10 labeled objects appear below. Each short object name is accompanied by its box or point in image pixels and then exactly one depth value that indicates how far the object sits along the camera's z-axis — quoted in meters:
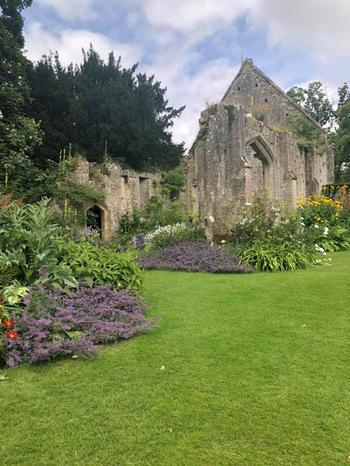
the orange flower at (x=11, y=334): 3.26
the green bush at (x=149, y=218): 13.79
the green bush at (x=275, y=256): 7.38
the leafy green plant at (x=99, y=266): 4.85
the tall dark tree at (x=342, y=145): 28.30
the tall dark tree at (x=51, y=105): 15.94
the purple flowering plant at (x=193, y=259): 7.52
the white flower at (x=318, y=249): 8.40
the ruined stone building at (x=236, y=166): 9.93
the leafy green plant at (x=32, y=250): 4.40
